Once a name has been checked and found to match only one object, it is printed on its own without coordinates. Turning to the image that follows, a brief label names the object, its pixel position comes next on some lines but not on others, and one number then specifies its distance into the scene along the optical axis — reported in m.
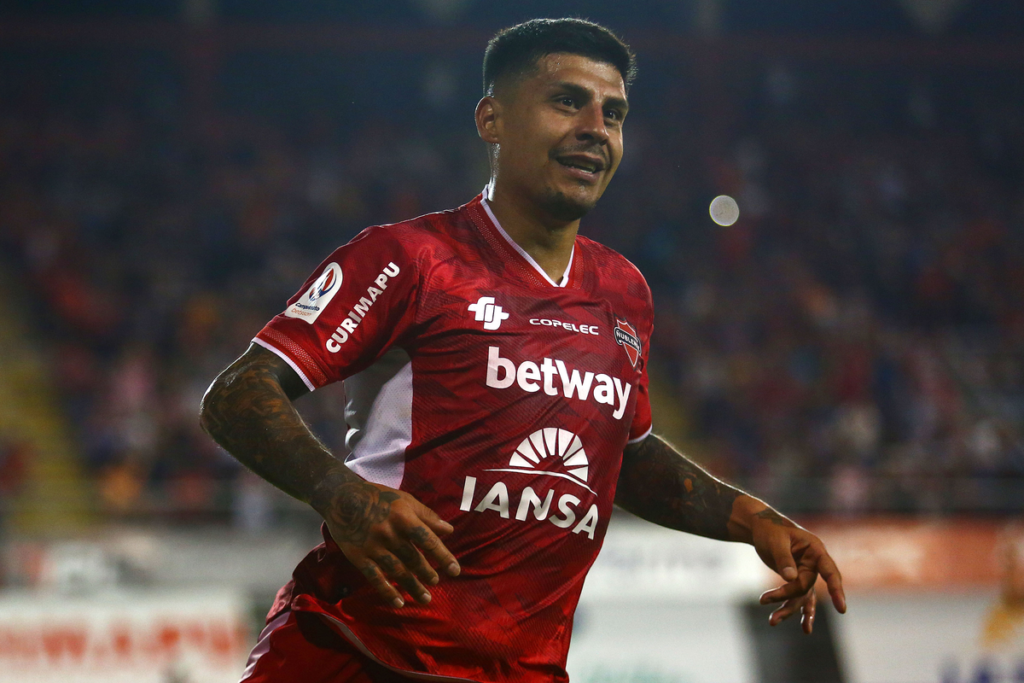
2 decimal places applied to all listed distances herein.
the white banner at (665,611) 15.97
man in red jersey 4.77
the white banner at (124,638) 15.19
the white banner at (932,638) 16.27
